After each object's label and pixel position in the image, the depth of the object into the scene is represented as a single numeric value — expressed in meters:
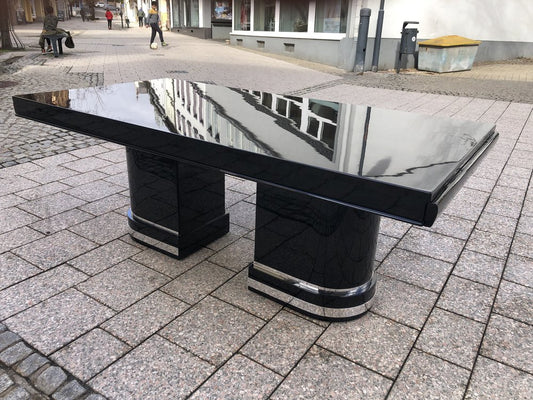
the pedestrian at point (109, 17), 38.06
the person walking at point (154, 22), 18.89
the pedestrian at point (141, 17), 43.81
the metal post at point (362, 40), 13.29
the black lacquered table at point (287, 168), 1.87
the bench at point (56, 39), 15.23
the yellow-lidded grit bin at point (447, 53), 13.80
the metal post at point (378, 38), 13.40
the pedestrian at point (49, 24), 15.03
